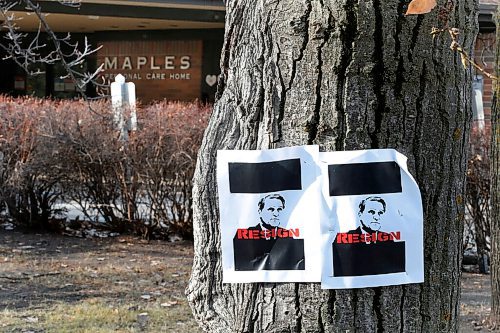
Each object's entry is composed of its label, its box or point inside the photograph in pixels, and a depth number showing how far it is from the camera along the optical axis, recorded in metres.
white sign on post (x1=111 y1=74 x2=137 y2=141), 8.80
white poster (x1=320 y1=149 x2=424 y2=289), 2.02
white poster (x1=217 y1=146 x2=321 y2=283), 2.04
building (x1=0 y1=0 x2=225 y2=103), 18.23
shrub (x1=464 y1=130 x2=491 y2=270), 8.01
